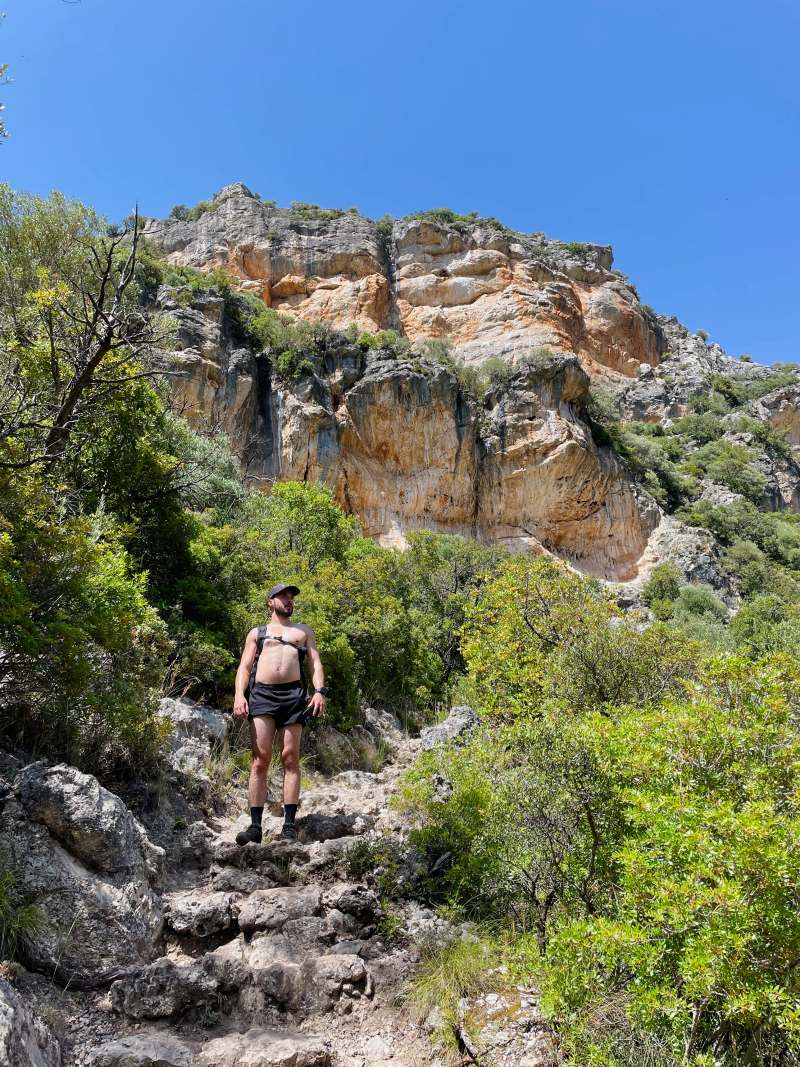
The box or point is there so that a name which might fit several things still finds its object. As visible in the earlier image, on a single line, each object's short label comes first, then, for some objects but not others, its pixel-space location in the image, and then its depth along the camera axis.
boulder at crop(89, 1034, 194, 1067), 2.39
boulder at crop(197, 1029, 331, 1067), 2.51
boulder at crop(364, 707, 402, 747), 10.15
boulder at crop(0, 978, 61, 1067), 1.93
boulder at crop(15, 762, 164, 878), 3.52
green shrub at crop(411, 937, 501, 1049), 2.99
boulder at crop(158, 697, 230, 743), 6.20
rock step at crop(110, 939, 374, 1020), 2.83
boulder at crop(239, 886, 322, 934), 3.59
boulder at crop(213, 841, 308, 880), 4.34
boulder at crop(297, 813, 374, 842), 4.93
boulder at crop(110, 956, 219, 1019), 2.79
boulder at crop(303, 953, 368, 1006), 3.11
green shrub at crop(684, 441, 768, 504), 39.03
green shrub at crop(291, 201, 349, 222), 41.38
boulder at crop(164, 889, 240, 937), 3.51
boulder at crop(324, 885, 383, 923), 3.84
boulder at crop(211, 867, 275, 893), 4.05
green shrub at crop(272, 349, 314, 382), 28.09
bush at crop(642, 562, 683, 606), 28.88
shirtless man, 4.67
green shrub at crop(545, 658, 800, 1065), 2.26
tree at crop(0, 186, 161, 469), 4.52
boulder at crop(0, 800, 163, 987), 3.00
